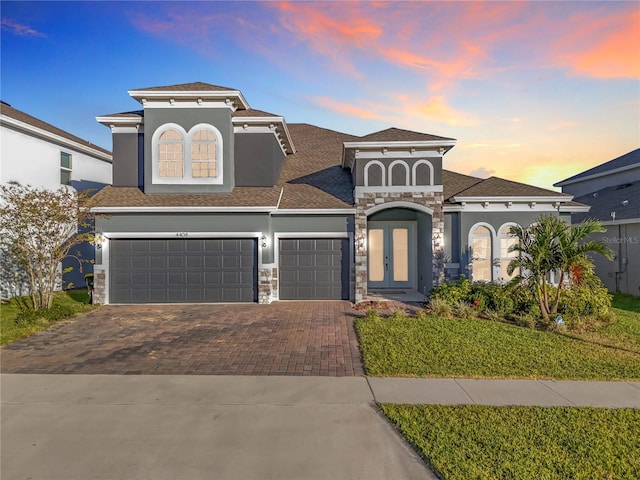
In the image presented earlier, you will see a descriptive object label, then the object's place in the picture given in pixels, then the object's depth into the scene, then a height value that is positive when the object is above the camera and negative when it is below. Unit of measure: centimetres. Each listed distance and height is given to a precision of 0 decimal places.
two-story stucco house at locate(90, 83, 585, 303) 1317 +127
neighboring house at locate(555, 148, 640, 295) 1569 +136
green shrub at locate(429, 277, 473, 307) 1170 -170
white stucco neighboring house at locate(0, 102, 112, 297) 1398 +398
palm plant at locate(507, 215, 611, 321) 995 -35
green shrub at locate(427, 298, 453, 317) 1088 -210
